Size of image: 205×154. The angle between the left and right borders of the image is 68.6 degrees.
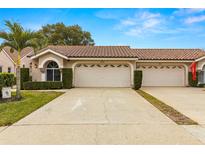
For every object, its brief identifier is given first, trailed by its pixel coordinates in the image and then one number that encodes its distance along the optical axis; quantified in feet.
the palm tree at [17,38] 28.21
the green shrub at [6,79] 28.65
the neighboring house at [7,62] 69.74
